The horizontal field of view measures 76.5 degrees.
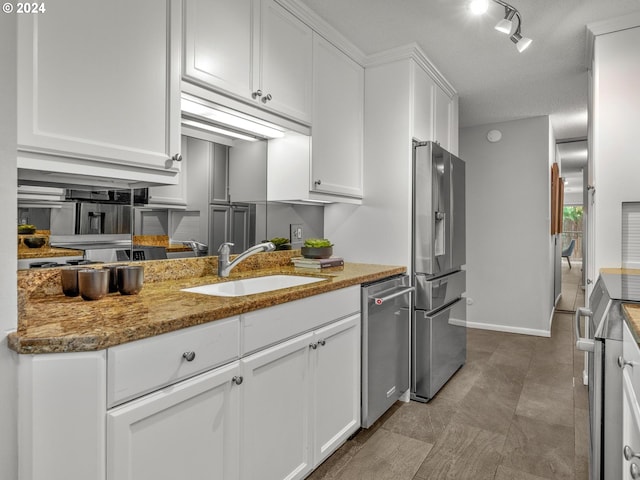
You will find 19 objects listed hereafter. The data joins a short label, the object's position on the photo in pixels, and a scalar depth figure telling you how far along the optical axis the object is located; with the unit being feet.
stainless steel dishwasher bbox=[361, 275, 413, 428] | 7.39
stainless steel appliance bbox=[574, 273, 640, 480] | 4.13
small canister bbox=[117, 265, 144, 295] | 4.95
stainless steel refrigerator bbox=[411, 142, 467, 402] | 8.96
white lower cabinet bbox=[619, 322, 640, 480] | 3.11
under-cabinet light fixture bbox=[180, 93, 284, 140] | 6.14
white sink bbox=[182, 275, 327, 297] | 6.43
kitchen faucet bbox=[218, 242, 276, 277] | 6.93
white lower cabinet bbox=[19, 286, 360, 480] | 3.25
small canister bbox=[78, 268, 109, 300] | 4.55
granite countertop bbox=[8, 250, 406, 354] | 3.30
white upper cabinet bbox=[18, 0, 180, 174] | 4.00
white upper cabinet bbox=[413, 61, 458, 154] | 9.53
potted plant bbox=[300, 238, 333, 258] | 8.68
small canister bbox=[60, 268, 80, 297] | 4.75
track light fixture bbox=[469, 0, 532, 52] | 6.86
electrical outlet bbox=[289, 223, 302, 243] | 9.40
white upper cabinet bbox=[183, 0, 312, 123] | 5.62
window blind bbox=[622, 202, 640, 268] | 8.26
